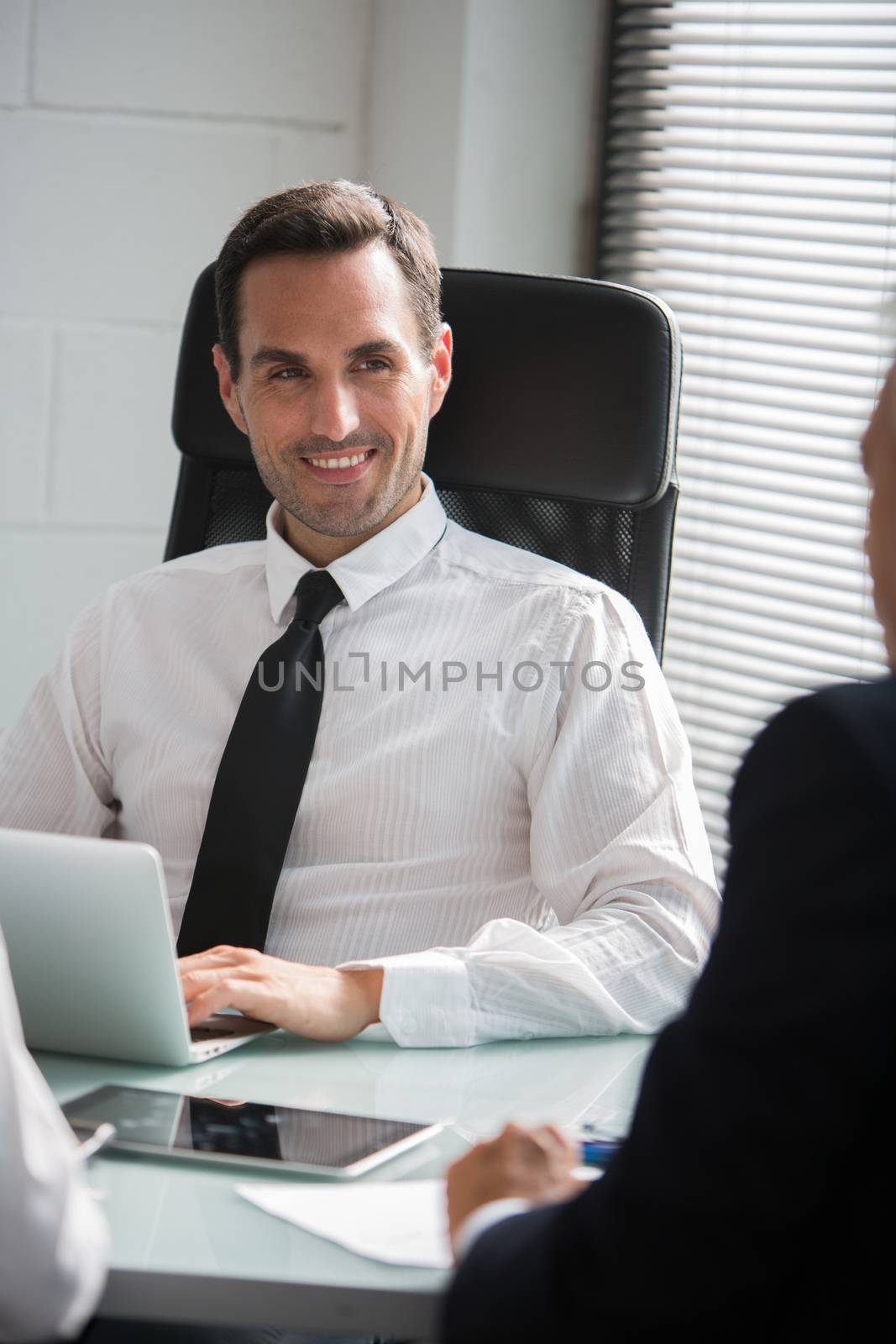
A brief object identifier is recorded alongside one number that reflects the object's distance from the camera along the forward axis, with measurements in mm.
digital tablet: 1927
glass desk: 1842
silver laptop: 1989
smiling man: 2246
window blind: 2634
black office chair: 2358
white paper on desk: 1864
